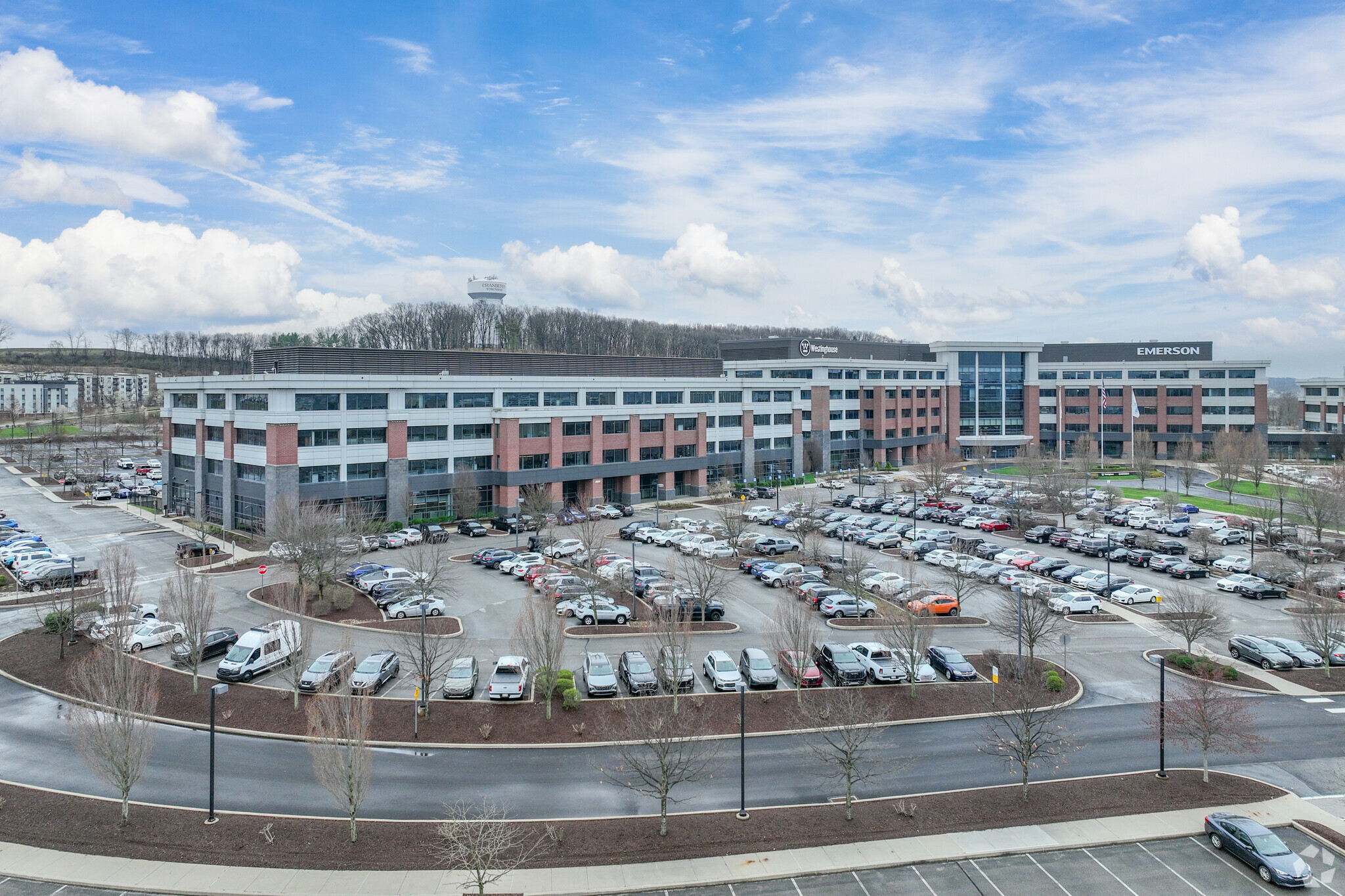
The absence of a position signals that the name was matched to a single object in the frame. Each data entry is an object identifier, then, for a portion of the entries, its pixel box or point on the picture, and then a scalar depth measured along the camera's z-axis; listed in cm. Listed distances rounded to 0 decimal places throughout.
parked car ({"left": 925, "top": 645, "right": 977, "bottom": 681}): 3397
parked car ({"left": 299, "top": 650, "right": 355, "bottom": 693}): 2777
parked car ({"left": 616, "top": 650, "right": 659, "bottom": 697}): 3156
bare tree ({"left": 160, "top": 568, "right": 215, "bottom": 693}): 3128
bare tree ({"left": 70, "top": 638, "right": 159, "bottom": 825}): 2152
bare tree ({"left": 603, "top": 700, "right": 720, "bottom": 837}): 2280
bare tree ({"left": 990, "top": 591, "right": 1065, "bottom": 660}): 3384
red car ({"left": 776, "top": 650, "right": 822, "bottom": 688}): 3158
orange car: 4369
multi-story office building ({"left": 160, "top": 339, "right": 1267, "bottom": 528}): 6275
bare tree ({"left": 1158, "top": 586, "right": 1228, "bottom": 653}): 3591
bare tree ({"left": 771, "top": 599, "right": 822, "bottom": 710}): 3153
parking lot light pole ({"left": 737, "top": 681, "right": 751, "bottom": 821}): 2242
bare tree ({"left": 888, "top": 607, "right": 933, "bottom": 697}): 3206
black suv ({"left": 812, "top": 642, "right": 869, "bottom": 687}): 3341
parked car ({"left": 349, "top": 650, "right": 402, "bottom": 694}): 3086
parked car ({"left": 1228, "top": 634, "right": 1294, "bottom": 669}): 3612
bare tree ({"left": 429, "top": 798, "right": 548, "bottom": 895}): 1895
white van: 3216
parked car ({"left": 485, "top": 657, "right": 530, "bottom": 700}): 3077
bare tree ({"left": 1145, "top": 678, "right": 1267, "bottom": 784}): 2577
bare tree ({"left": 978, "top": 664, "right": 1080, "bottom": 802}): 2478
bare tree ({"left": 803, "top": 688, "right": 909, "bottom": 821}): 2372
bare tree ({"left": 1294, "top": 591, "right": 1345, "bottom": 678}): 3459
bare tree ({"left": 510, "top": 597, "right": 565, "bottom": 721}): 2970
